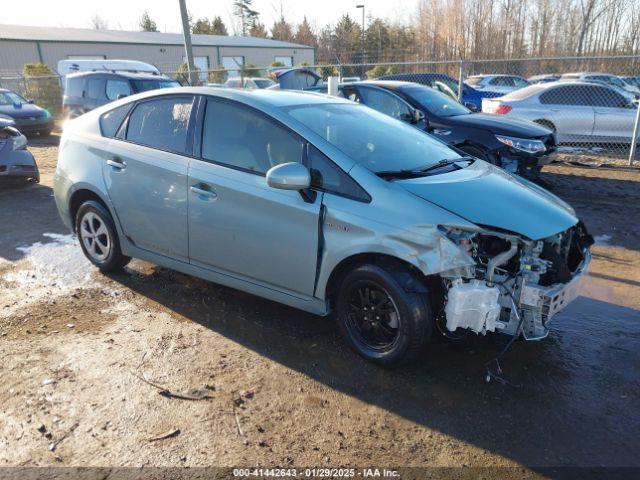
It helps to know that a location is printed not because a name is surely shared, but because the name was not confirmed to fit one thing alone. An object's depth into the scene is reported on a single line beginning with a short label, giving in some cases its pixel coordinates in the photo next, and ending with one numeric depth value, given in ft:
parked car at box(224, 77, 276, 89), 66.95
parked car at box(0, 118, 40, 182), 26.43
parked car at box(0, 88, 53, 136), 48.16
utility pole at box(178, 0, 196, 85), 45.52
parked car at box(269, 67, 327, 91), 48.14
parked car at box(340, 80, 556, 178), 25.03
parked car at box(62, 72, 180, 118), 42.52
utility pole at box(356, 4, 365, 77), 113.58
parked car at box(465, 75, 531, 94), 62.90
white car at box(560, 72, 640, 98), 67.72
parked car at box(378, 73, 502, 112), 53.99
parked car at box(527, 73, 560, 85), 72.69
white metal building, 102.22
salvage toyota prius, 10.04
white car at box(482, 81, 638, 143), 36.47
